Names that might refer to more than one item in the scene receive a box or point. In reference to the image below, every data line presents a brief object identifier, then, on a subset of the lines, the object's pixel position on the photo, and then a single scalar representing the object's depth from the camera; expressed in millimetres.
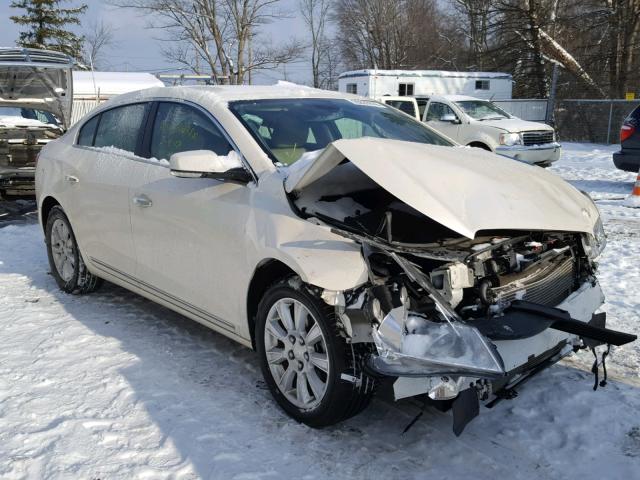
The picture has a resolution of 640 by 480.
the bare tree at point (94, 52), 47506
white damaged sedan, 2725
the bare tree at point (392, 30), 50781
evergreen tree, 41375
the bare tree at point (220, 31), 30641
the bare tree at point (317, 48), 54103
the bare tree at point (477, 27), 32000
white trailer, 22594
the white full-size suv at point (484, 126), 13750
